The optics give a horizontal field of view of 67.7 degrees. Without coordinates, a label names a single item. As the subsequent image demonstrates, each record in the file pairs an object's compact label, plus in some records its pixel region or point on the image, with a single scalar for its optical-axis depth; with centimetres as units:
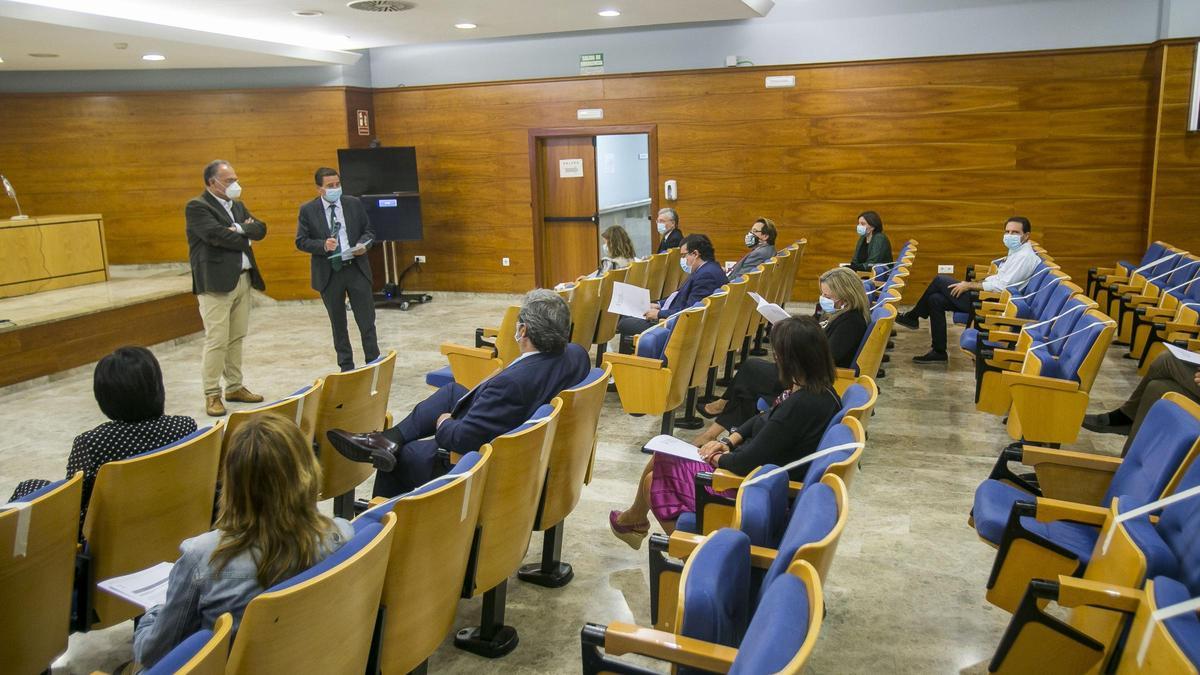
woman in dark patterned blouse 298
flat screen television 1045
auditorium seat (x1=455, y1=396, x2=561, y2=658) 278
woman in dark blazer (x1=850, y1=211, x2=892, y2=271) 828
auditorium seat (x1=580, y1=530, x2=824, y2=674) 159
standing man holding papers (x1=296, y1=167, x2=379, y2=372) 670
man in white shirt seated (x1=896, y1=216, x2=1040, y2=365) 704
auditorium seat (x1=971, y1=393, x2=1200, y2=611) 274
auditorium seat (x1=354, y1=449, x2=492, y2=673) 227
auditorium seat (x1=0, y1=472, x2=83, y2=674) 237
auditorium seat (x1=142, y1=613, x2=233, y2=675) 161
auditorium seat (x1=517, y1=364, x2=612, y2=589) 326
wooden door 1088
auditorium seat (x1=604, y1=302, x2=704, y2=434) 496
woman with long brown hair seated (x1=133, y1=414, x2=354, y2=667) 201
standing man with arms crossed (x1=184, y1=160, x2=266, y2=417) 610
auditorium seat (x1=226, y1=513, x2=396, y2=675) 177
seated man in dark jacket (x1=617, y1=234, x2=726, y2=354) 629
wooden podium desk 901
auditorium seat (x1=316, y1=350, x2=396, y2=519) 373
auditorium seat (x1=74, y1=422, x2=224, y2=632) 277
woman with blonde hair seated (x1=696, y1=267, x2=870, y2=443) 442
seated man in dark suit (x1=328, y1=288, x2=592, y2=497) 338
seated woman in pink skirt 315
